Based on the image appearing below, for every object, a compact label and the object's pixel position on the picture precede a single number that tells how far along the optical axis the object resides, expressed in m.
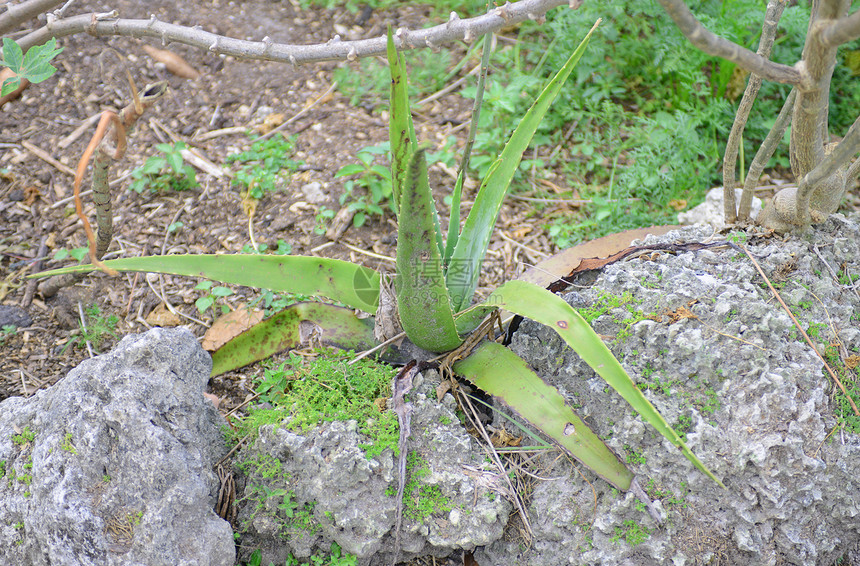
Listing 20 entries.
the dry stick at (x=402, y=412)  1.41
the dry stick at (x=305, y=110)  2.89
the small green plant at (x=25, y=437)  1.41
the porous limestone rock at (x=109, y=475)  1.26
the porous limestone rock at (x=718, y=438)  1.35
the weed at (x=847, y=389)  1.41
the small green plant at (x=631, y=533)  1.34
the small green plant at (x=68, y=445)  1.32
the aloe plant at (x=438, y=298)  1.27
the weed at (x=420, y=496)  1.43
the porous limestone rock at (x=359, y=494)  1.41
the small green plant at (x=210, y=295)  2.23
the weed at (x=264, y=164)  2.62
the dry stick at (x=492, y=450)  1.44
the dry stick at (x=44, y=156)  2.65
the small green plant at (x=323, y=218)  2.52
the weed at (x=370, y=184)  2.47
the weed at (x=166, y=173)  2.54
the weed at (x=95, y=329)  2.13
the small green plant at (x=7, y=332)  2.13
